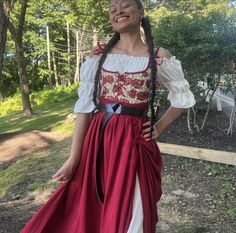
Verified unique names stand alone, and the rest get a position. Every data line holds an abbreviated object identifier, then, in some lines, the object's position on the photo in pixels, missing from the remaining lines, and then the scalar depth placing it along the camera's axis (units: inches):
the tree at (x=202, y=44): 171.3
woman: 57.9
